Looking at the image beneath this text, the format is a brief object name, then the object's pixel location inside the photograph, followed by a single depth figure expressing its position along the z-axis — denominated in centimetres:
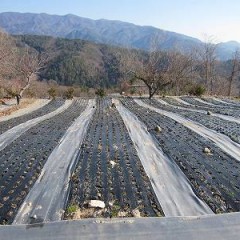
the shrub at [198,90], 1620
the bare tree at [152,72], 1537
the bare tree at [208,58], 2480
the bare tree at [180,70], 1867
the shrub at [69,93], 1504
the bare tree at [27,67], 1358
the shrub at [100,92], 1651
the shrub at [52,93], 1566
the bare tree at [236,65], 2333
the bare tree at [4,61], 1315
